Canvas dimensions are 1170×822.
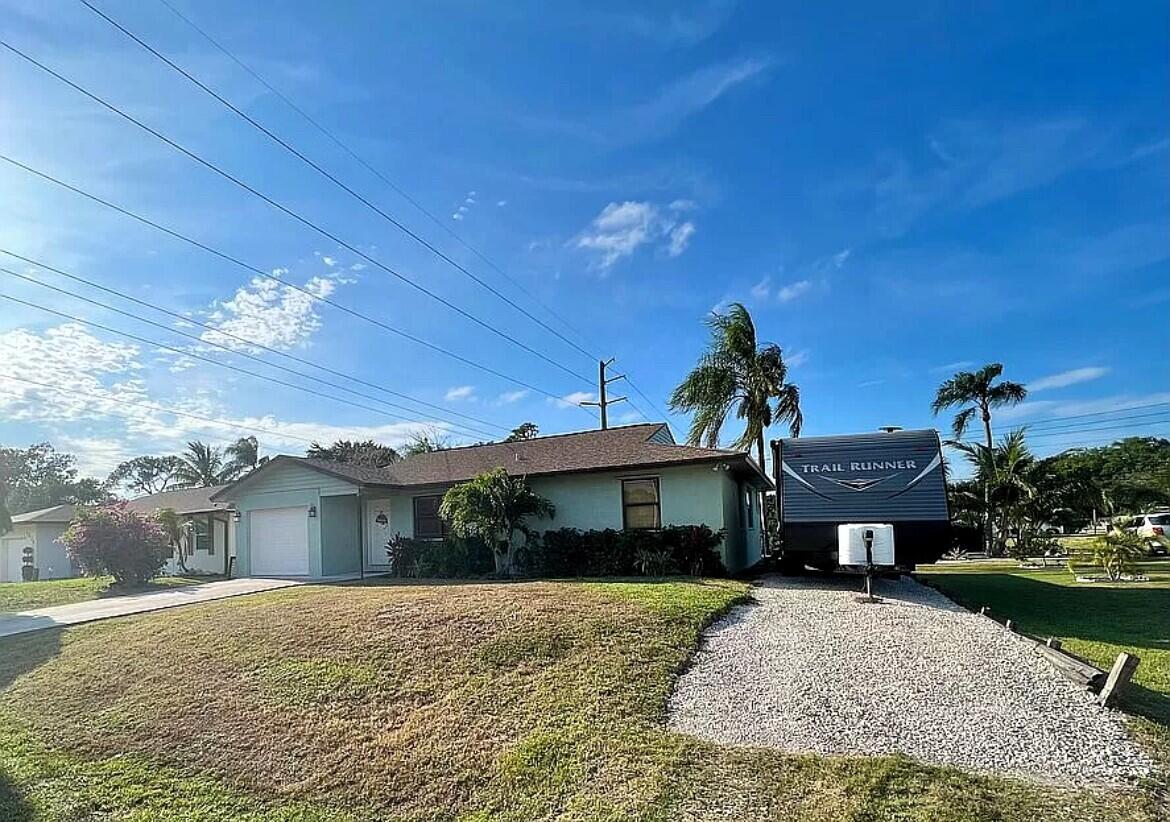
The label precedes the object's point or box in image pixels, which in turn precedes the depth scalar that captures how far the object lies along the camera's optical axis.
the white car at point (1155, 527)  23.13
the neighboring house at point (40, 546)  28.11
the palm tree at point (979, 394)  28.78
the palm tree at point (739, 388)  20.36
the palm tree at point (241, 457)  45.09
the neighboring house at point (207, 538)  22.17
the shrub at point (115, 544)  16.72
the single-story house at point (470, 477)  14.72
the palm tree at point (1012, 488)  22.69
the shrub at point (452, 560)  15.31
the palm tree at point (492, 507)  14.80
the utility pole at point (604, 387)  28.39
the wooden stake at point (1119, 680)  5.43
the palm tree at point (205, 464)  45.12
